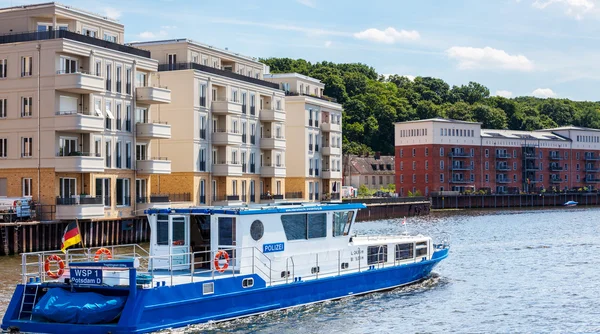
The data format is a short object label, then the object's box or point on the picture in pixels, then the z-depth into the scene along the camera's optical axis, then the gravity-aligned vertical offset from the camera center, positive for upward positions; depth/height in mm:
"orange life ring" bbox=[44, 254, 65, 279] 28572 -2407
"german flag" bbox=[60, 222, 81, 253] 29469 -1445
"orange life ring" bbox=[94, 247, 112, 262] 30219 -2110
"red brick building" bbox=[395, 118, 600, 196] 141125 +5708
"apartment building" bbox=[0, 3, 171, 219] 61000 +5732
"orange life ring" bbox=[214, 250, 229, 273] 29938 -2265
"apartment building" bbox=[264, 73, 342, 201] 96812 +5916
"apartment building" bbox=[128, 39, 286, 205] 75562 +6119
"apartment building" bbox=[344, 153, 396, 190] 155125 +3721
